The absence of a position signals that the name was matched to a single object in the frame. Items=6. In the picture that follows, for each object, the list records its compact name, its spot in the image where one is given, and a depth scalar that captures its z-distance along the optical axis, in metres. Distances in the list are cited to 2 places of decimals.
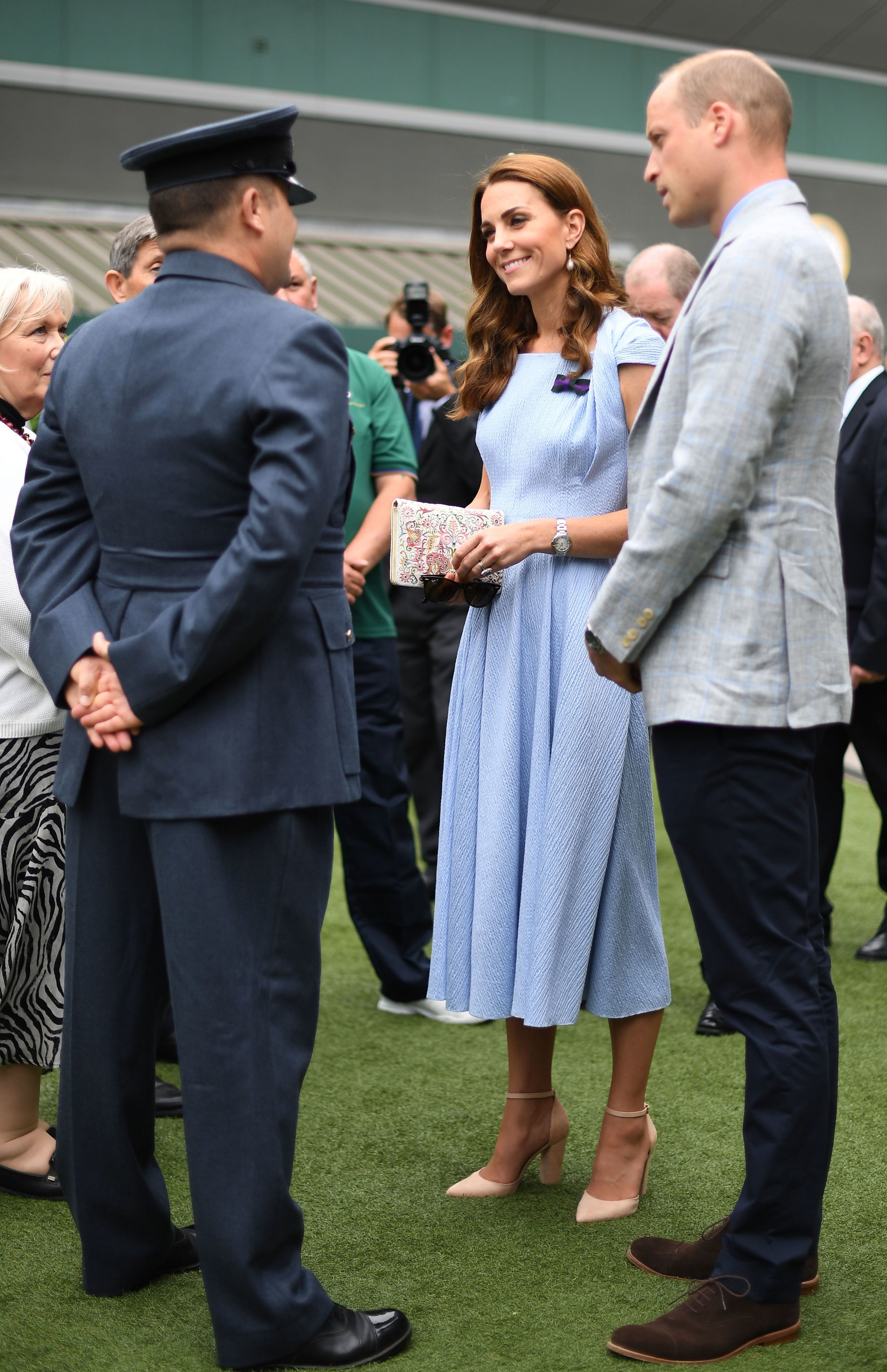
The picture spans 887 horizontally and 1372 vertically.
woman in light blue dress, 2.08
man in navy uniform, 1.51
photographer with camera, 3.91
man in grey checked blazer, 1.53
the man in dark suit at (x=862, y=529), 3.36
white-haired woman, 2.18
